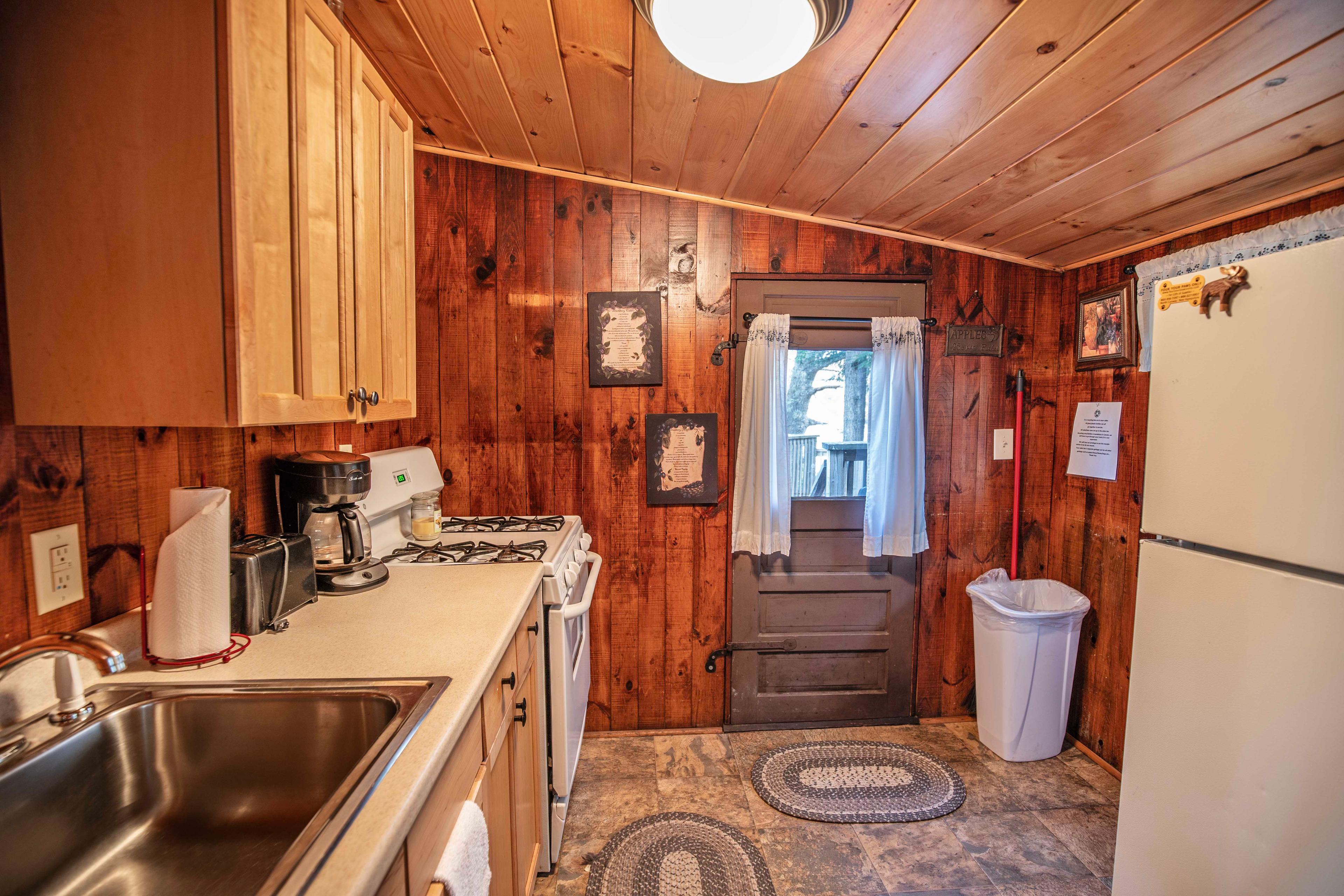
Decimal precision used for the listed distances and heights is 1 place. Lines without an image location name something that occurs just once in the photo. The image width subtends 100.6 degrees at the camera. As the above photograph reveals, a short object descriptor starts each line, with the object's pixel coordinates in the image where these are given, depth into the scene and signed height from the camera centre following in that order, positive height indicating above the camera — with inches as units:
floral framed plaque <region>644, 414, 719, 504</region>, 91.7 -6.9
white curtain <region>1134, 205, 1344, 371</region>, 60.9 +21.1
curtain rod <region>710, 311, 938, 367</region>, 91.0 +11.7
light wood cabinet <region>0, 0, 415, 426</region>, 33.2 +12.2
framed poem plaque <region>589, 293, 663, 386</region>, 89.8 +12.3
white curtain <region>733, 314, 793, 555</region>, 89.0 -3.4
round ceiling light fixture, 42.8 +30.6
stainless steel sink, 29.3 -21.9
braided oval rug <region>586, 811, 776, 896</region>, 62.7 -53.0
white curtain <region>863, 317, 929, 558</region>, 90.2 -3.3
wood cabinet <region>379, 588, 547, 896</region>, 29.6 -26.4
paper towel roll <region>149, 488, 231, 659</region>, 37.6 -11.3
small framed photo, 83.6 +14.1
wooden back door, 93.4 -31.3
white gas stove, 62.9 -17.2
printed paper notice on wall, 87.2 -3.5
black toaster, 43.7 -13.9
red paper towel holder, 38.2 -17.1
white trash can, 85.4 -39.6
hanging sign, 95.7 +13.6
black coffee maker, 54.0 -10.0
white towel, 31.0 -26.1
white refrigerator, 39.9 -14.5
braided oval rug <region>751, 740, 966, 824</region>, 75.7 -53.2
